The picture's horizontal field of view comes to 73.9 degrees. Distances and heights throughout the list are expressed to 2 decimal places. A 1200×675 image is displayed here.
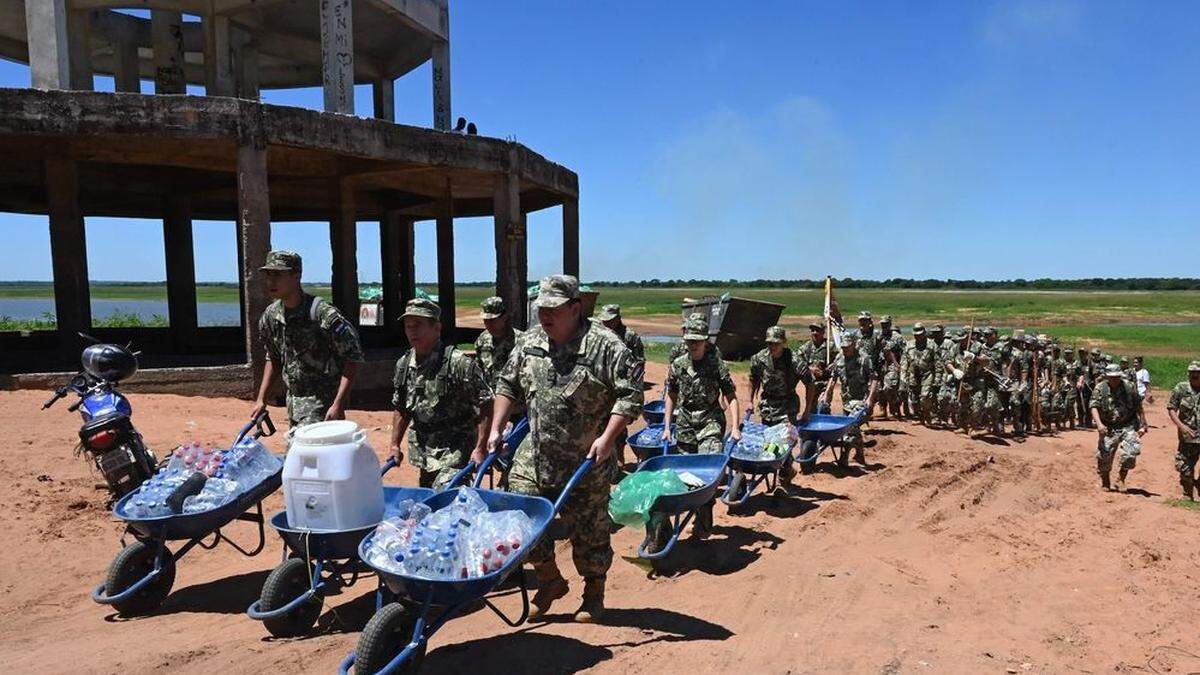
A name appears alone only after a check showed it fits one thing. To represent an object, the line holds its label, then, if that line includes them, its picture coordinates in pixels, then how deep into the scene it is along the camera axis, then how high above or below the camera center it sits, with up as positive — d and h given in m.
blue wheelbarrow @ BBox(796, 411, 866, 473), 8.30 -1.69
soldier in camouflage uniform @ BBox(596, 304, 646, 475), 7.80 -0.57
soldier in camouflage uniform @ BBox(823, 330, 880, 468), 9.90 -1.32
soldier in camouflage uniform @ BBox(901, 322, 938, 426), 12.95 -1.65
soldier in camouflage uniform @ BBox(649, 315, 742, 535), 6.42 -0.99
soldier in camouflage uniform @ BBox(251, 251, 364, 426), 5.00 -0.47
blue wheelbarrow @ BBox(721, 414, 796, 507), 6.52 -1.68
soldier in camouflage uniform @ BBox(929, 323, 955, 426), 12.83 -1.75
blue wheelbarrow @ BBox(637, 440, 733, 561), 5.03 -1.42
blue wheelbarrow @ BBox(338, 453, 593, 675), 3.20 -1.42
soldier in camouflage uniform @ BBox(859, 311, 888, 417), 11.29 -0.96
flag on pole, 10.83 -0.72
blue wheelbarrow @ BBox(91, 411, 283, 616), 4.10 -1.51
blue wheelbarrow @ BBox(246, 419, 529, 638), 3.72 -1.46
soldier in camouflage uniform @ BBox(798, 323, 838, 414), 10.24 -1.10
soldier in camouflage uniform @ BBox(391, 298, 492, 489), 4.75 -0.78
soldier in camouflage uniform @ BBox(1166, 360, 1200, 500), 8.66 -1.64
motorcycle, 5.26 -0.97
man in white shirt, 14.04 -1.90
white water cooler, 3.66 -0.94
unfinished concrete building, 10.18 +1.82
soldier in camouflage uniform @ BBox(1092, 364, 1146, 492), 9.14 -1.68
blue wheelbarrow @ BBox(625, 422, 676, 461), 7.20 -1.57
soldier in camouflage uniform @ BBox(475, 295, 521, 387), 6.71 -0.58
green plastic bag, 4.95 -1.38
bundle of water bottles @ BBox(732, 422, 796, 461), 6.75 -1.47
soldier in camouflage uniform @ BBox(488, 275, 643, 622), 4.08 -0.69
